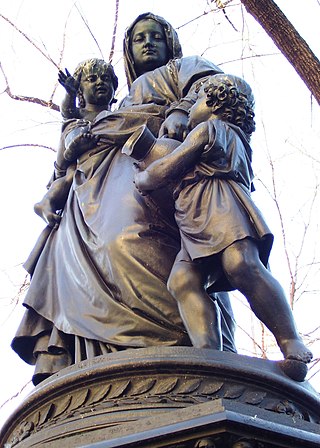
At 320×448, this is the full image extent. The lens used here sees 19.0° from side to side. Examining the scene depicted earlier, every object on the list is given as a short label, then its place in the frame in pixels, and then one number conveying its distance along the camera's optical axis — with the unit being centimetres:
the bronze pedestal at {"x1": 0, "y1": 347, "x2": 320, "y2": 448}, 328
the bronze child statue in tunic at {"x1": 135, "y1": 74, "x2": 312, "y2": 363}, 378
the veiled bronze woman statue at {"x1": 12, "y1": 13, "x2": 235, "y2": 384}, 400
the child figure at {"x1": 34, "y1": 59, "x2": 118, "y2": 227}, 475
